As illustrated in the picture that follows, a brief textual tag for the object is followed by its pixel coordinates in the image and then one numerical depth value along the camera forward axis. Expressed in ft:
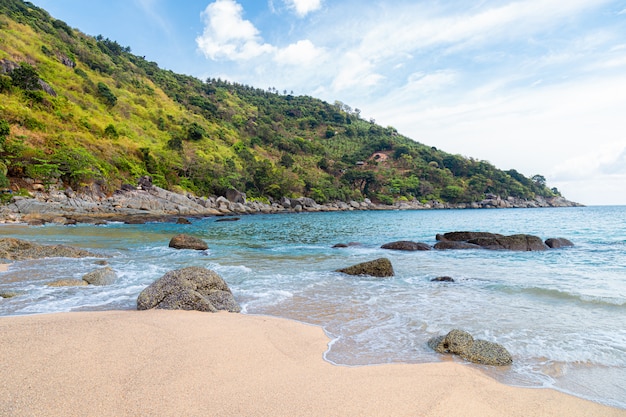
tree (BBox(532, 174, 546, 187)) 383.96
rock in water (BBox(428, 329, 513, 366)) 15.37
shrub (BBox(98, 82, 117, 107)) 192.03
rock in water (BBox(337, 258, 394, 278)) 36.91
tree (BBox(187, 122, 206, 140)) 224.12
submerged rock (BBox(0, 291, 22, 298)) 23.43
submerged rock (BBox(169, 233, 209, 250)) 56.80
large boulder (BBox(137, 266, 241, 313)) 22.04
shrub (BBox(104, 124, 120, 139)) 161.79
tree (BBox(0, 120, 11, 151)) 105.40
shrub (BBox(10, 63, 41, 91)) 137.49
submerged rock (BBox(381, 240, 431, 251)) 60.80
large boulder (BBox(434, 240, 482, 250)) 61.26
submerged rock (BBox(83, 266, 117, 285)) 29.25
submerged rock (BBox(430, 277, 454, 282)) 34.00
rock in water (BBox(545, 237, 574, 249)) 60.71
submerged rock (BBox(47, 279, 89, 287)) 27.63
